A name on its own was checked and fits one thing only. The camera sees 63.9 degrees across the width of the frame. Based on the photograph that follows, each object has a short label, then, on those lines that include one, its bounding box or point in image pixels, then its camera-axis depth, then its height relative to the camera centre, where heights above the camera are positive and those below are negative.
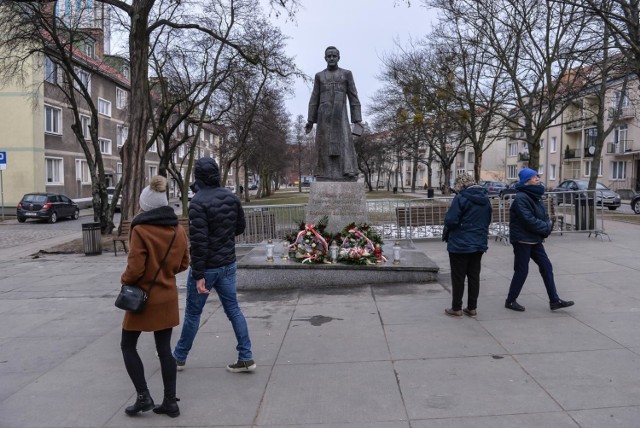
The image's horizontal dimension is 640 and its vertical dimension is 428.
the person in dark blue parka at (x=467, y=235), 6.01 -0.54
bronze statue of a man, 9.84 +1.32
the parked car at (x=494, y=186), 42.51 +0.31
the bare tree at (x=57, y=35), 16.39 +4.94
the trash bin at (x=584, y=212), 13.02 -0.54
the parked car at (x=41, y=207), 26.06 -1.22
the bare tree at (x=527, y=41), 16.66 +5.18
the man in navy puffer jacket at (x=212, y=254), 4.34 -0.59
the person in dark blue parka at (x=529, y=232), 6.19 -0.51
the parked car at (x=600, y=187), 27.64 +0.16
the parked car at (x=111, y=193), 34.66 -0.59
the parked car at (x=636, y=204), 24.61 -0.59
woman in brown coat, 3.71 -0.70
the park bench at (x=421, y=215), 14.23 -0.74
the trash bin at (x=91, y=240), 13.98 -1.53
